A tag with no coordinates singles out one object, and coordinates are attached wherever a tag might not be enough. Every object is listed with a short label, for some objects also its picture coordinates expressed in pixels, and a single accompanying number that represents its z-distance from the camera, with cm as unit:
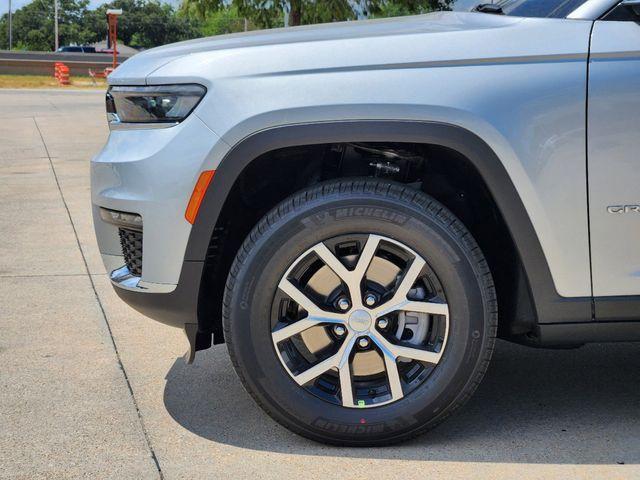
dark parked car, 6900
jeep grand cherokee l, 300
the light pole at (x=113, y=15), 3306
